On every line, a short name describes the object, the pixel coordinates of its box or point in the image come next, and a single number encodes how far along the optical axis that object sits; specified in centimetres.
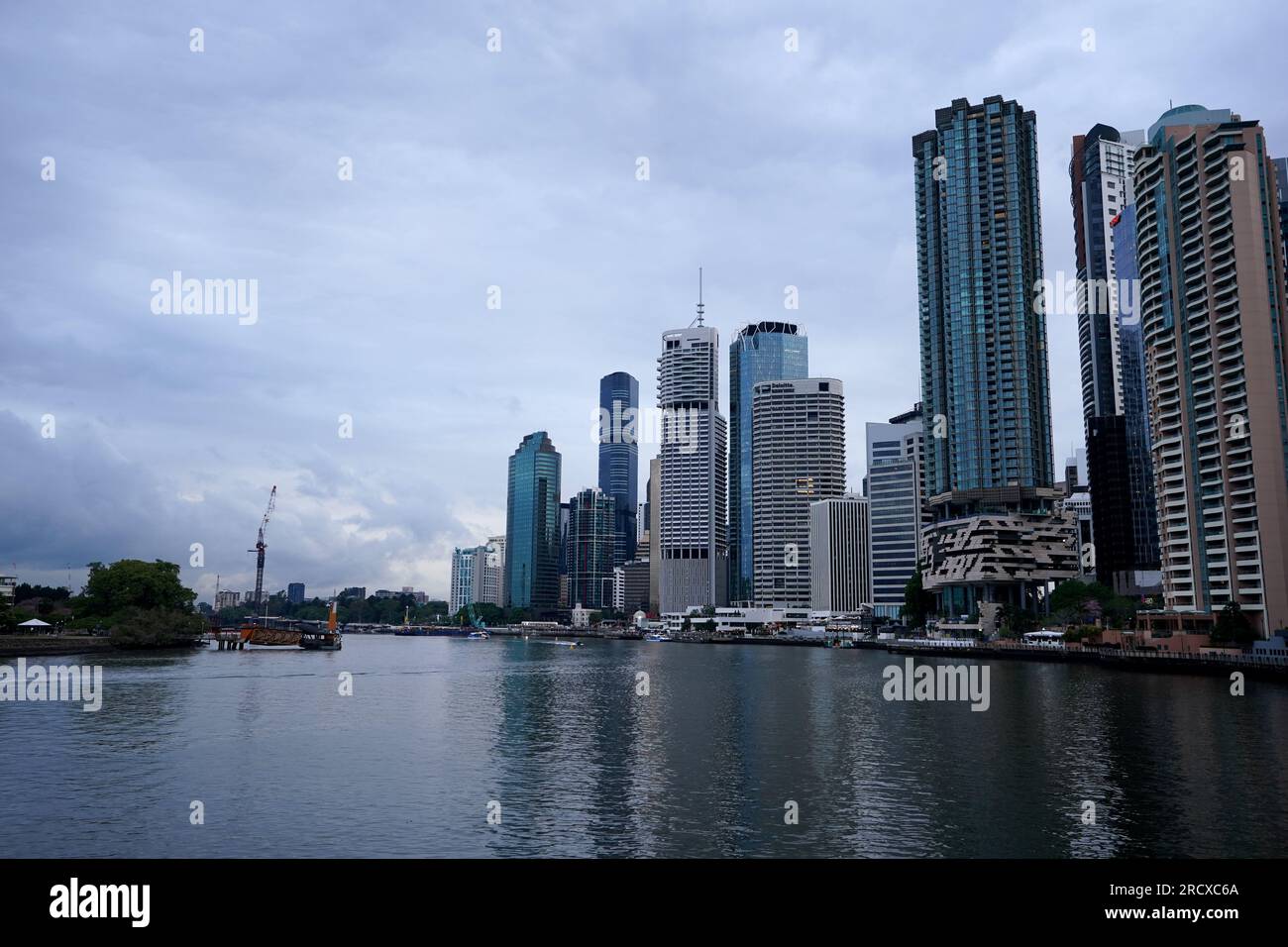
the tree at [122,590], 18625
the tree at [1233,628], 12850
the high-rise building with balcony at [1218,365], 13700
